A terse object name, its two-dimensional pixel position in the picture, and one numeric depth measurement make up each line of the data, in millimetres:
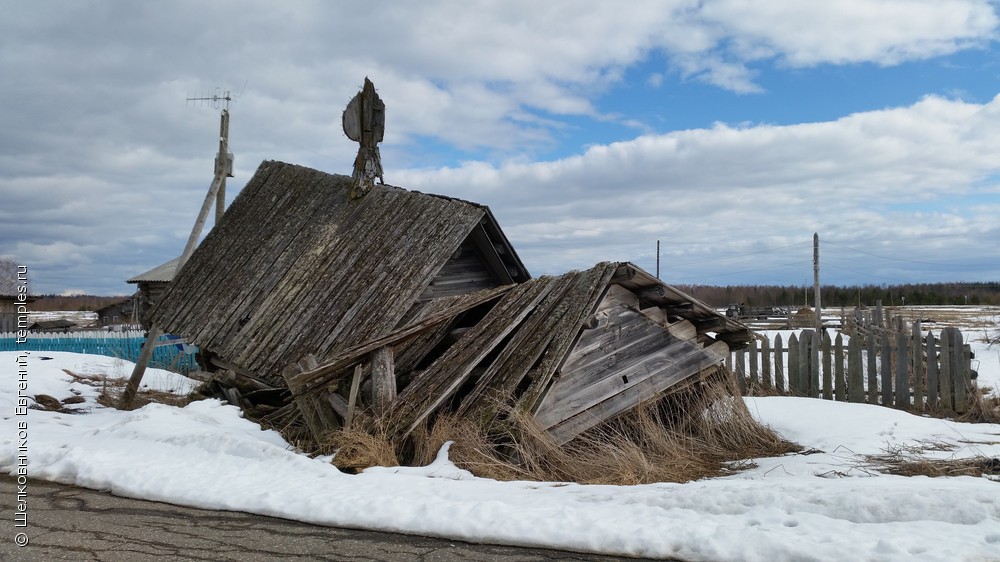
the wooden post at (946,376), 12078
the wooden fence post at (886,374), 12492
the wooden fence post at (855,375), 12852
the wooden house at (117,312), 47688
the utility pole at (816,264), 33034
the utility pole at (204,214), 12545
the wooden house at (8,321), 31047
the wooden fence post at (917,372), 12305
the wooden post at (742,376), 14000
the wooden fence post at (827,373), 13047
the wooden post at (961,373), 11922
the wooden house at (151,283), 34812
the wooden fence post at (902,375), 12344
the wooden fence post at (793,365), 13529
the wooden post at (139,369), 12258
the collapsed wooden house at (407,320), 7898
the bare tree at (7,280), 44262
